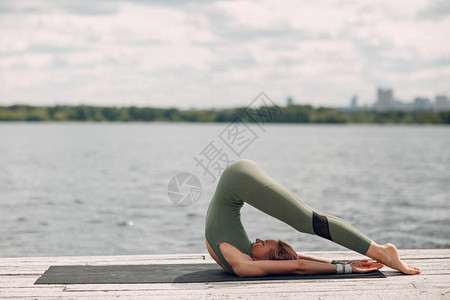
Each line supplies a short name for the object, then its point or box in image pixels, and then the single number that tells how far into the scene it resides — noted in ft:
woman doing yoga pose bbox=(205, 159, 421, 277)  15.07
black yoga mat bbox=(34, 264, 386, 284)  15.17
